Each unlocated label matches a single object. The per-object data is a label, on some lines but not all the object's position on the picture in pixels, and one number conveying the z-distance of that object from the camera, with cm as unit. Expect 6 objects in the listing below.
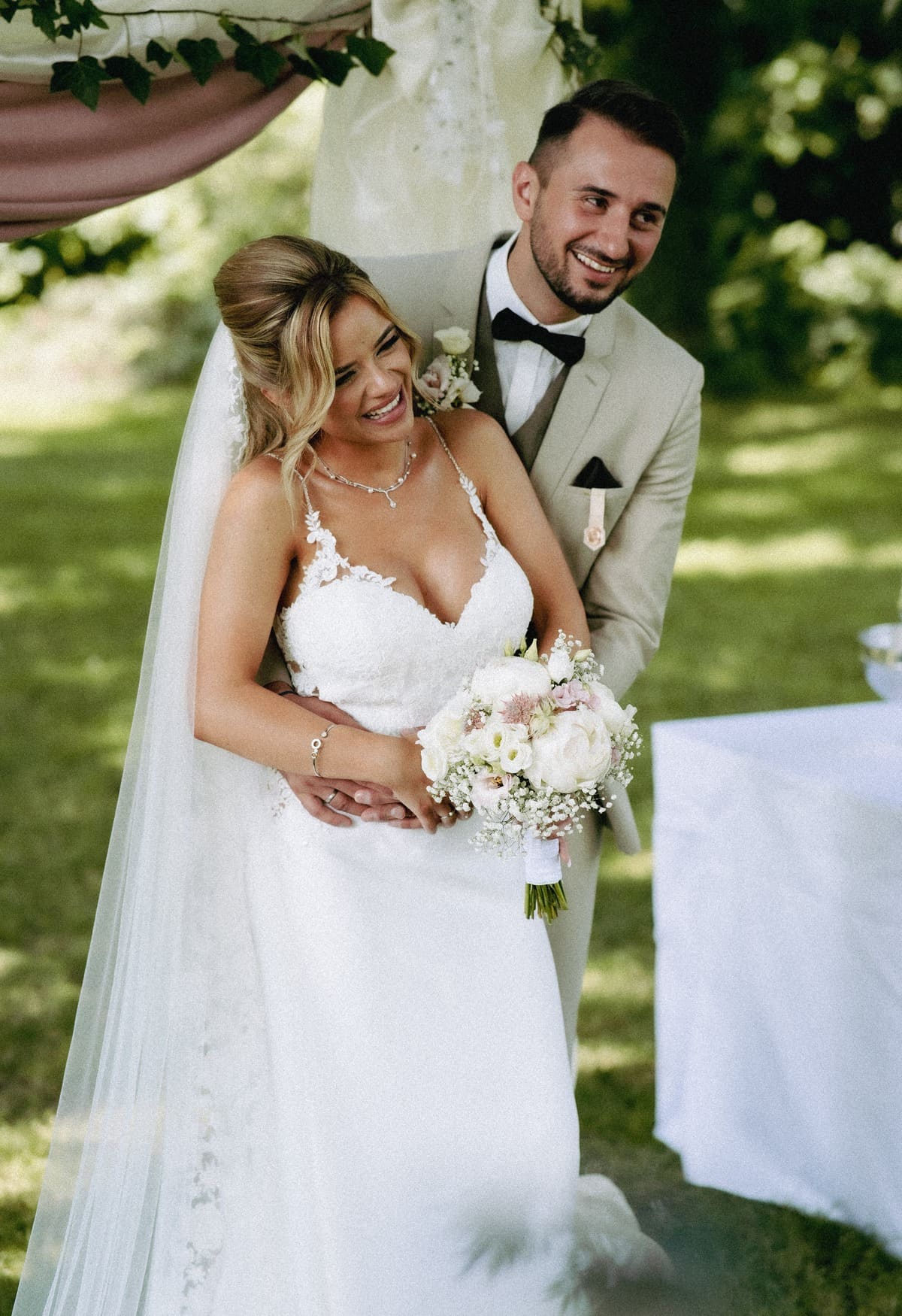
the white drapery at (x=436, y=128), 321
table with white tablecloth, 290
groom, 273
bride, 250
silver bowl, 314
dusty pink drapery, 288
